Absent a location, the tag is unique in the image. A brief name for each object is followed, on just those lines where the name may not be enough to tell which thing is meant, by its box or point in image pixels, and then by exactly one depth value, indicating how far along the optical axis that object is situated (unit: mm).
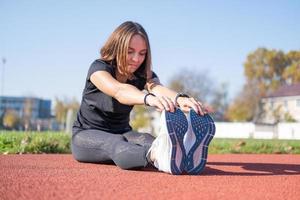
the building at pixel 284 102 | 44094
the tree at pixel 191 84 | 42938
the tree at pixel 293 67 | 44281
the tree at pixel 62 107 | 46328
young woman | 2432
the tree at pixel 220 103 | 46719
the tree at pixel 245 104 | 43594
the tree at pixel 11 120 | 46375
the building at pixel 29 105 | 49531
